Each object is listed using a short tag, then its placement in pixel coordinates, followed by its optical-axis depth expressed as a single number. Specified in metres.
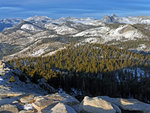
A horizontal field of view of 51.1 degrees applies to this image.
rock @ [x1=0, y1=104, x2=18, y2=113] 21.17
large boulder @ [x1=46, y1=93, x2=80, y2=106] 25.66
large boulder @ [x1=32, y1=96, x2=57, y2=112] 21.57
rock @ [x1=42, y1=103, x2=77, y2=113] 20.02
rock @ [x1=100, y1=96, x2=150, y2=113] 25.91
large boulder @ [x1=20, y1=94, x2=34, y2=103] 25.30
